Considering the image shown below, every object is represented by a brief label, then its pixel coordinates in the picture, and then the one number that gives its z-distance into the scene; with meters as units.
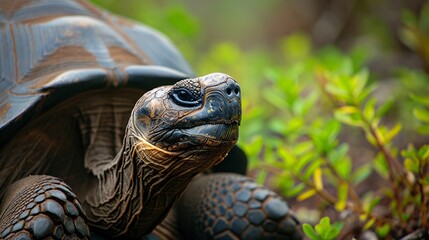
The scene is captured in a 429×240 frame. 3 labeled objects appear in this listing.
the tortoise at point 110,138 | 3.37
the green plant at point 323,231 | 4.00
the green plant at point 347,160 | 4.80
